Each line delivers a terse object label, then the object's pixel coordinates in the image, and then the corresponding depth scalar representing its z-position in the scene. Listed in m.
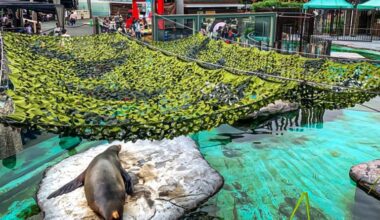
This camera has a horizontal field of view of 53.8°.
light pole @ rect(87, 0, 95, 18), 39.69
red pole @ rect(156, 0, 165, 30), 23.86
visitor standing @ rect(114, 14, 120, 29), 25.77
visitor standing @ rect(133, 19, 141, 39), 21.70
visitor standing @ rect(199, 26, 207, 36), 16.52
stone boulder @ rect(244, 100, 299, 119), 11.98
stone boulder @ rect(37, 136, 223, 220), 6.86
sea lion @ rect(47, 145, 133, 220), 6.28
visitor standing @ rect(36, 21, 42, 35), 22.46
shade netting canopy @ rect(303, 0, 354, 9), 22.34
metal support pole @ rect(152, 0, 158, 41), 14.69
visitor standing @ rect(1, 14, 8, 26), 21.26
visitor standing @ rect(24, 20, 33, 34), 20.35
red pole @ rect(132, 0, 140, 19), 25.33
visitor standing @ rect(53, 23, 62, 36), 19.60
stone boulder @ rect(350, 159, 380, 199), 7.74
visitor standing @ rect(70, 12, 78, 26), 32.53
